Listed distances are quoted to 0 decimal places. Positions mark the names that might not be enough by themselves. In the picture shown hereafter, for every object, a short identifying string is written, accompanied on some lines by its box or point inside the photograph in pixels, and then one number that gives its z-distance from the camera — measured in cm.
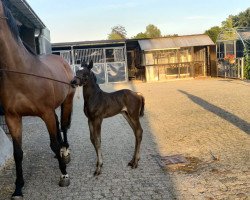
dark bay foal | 354
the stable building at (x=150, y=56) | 1698
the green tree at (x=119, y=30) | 3897
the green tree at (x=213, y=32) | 2633
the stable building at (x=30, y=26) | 576
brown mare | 296
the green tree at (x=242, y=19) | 4713
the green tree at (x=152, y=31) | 3628
